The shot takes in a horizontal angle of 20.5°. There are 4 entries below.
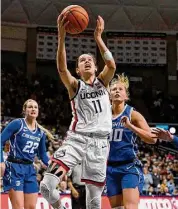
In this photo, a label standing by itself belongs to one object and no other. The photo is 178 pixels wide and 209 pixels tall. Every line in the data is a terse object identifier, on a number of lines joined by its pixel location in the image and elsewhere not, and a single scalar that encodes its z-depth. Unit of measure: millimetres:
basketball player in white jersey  4996
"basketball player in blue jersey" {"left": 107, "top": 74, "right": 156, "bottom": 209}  5742
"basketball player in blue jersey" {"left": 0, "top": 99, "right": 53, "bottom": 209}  6566
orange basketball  5211
